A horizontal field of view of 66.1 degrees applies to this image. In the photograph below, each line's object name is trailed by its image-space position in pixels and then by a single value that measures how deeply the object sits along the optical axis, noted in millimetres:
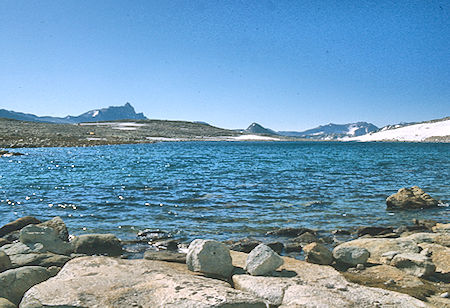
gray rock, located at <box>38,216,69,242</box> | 10530
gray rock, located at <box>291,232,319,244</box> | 11422
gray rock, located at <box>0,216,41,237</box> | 11828
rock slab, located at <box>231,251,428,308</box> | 5754
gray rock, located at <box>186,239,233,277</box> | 7305
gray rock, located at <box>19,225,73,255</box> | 9180
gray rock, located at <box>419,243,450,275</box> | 8250
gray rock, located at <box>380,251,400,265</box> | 8845
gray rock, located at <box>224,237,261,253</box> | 10258
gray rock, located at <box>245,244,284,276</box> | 7188
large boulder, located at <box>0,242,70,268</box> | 8102
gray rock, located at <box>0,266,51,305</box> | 6055
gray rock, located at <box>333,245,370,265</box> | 8641
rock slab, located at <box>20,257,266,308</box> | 5121
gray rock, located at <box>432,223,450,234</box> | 12011
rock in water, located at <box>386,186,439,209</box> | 16906
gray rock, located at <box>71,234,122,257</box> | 9961
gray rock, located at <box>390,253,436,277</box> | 7855
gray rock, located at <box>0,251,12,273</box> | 7567
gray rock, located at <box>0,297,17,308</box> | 5365
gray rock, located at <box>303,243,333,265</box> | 8836
